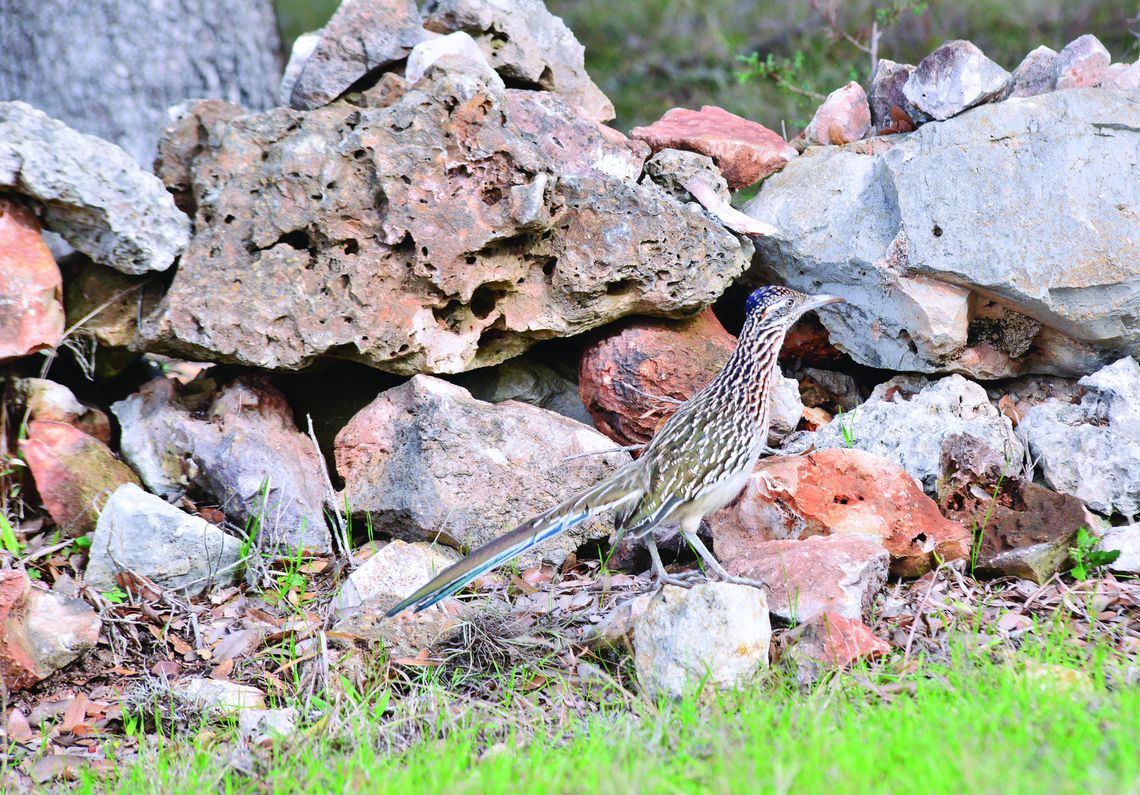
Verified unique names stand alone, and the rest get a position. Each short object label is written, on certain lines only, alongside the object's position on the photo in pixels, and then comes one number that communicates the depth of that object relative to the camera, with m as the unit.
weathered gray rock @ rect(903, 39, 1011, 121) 11.41
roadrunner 9.51
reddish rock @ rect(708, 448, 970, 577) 9.80
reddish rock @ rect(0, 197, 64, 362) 10.77
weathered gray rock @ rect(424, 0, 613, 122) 12.62
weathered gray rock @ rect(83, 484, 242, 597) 10.36
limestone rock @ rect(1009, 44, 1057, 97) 12.00
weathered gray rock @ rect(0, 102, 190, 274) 10.67
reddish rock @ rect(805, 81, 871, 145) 12.60
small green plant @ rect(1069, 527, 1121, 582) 9.51
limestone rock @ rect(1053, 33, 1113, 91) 11.67
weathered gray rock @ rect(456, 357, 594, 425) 12.19
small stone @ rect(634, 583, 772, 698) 8.20
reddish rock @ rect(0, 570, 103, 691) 9.27
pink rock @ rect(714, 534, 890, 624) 8.91
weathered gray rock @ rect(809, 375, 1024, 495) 10.64
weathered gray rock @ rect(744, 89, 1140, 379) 10.55
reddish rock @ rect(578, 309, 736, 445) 11.27
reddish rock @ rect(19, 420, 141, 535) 10.88
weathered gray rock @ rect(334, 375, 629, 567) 10.57
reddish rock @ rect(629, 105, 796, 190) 12.18
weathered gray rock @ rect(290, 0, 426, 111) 12.24
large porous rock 10.74
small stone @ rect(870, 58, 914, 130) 12.11
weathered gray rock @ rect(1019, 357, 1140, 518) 10.20
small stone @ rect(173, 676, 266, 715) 8.99
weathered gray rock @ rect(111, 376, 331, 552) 10.83
